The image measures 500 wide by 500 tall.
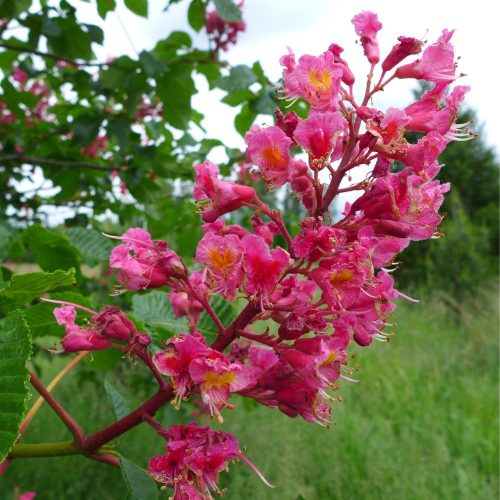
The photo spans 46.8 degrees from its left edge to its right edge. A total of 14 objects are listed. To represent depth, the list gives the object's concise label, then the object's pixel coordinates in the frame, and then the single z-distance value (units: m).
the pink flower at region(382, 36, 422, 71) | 0.25
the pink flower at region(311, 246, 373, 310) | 0.22
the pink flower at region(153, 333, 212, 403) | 0.23
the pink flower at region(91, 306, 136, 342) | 0.26
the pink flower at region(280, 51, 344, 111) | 0.23
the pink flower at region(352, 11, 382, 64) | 0.26
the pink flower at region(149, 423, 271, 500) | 0.24
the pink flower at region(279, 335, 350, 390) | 0.23
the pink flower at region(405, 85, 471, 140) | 0.24
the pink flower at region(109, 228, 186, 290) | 0.26
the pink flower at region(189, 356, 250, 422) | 0.22
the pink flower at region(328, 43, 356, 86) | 0.26
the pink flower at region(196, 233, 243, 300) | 0.23
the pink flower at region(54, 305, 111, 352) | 0.27
